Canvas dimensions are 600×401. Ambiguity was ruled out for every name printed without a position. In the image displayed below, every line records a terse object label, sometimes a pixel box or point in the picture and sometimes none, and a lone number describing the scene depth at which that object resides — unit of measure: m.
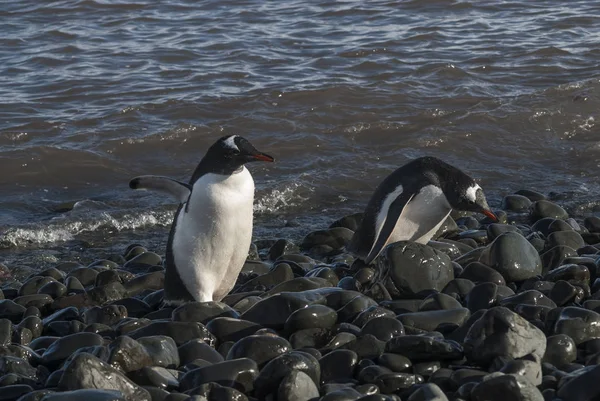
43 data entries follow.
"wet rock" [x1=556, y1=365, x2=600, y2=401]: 8.53
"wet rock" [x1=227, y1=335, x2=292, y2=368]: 9.68
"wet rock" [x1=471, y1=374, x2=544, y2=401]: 8.34
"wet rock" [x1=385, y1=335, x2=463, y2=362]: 9.41
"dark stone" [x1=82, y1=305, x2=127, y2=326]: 11.83
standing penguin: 12.16
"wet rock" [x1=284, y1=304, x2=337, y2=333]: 10.54
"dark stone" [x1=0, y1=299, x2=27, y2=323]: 12.49
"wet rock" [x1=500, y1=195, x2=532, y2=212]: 17.23
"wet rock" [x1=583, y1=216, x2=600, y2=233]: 15.20
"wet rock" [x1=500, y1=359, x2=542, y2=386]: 8.97
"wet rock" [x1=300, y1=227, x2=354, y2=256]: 15.49
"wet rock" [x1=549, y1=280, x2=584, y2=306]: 11.31
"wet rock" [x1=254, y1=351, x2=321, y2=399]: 9.05
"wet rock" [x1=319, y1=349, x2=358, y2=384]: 9.39
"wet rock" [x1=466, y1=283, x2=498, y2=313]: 11.23
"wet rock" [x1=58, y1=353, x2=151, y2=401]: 8.77
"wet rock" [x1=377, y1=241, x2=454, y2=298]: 11.90
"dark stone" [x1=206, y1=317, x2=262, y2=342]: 10.63
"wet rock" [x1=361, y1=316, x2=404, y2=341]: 10.16
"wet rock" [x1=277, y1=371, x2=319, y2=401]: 8.80
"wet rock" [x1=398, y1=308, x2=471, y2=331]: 10.51
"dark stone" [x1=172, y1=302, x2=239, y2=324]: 11.22
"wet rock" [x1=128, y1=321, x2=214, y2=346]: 10.48
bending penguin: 14.13
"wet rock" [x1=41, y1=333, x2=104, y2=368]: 10.22
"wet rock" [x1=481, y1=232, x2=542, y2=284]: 12.44
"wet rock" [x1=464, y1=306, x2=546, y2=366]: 9.37
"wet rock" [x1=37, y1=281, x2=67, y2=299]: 13.20
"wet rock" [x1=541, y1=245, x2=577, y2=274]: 12.86
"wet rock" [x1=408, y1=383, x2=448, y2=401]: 8.41
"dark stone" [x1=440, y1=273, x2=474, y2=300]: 11.73
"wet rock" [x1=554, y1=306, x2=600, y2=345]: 9.95
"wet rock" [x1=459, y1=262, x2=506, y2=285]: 12.14
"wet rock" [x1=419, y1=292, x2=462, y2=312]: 11.03
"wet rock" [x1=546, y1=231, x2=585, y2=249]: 13.80
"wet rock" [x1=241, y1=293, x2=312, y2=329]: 10.80
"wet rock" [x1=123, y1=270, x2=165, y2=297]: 13.44
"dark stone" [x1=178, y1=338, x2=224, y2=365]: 9.95
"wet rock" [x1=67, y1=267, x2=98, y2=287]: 14.10
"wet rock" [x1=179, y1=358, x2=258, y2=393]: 9.11
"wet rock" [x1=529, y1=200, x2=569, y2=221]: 16.28
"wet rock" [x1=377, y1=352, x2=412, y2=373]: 9.34
